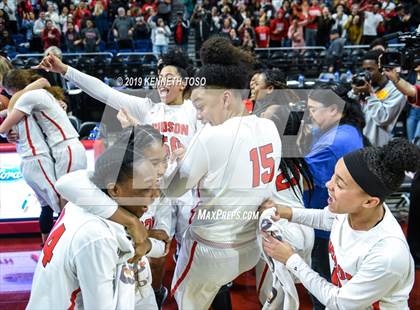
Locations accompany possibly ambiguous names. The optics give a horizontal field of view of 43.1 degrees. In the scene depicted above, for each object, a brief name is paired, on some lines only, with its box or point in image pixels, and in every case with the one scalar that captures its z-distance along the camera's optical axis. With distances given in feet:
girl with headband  5.90
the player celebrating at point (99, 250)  5.29
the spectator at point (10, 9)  13.89
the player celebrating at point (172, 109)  10.04
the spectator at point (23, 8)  14.21
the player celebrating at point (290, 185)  8.63
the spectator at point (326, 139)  8.86
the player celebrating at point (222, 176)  7.11
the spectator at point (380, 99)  13.76
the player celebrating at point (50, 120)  11.64
